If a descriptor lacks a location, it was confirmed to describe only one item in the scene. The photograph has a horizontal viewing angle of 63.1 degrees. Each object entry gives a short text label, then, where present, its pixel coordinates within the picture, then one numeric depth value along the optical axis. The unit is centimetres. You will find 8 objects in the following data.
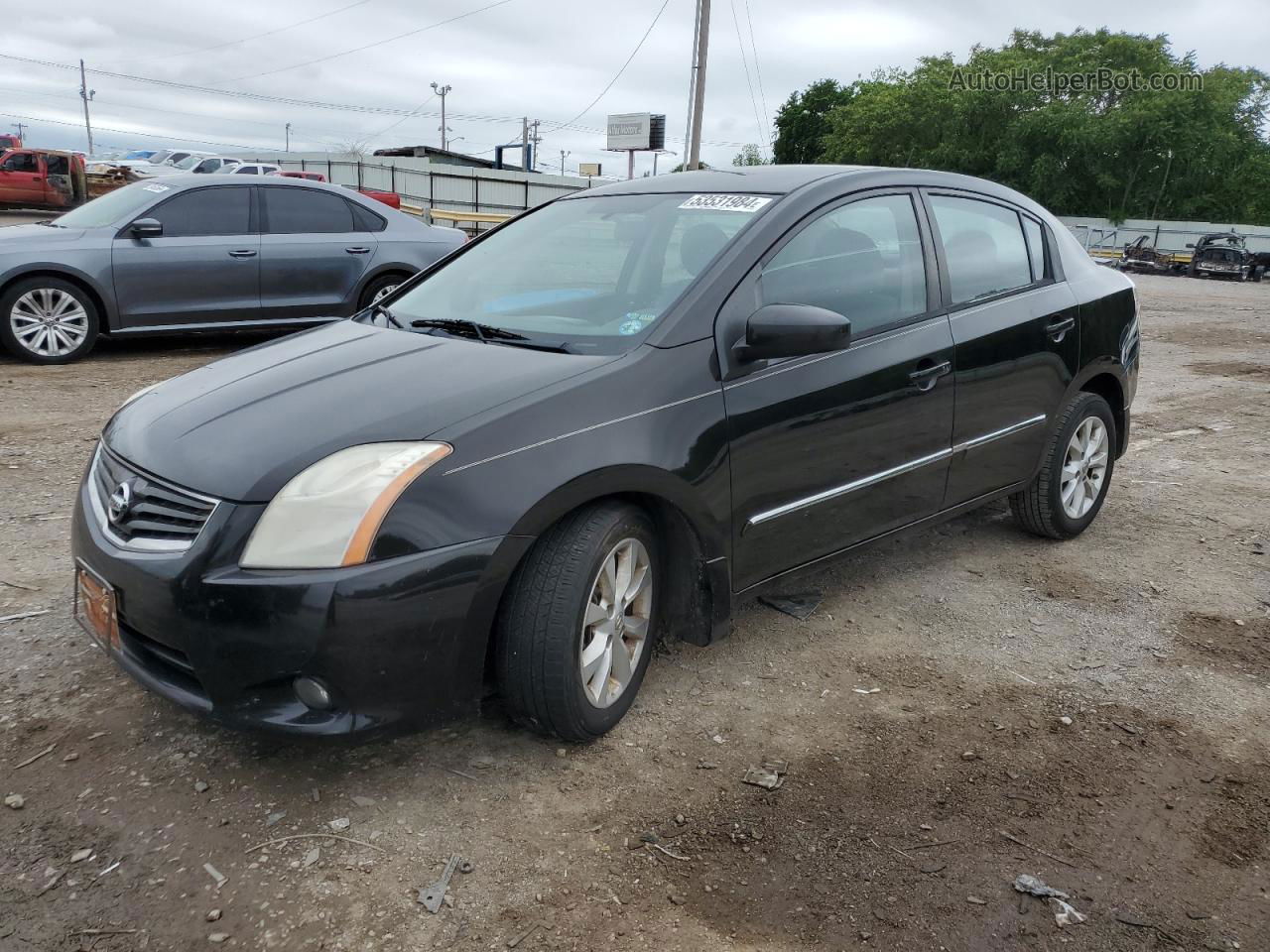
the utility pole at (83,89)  9238
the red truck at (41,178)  2492
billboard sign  4731
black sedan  241
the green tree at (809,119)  7719
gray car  785
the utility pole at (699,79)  2494
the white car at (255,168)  3078
